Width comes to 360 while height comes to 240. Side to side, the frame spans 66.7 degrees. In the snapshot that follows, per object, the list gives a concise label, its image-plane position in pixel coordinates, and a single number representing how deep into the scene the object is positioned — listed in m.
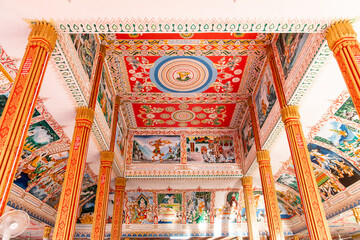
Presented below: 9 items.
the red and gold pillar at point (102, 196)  9.36
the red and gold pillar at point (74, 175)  6.33
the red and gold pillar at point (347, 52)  5.30
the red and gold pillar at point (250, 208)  12.86
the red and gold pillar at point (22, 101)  4.36
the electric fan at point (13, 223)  3.64
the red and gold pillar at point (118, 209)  13.12
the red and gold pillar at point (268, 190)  9.96
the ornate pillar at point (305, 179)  6.51
